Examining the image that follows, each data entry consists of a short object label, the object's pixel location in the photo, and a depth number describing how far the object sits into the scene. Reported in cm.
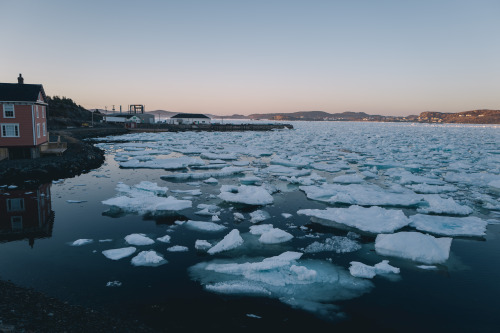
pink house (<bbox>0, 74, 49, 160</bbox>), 1962
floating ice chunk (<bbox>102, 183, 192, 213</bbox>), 1157
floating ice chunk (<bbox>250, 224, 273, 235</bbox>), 963
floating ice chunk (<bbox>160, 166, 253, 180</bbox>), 1828
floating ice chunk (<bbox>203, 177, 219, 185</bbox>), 1697
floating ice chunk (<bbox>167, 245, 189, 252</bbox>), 850
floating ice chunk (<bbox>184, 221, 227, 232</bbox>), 995
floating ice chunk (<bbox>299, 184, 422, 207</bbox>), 1295
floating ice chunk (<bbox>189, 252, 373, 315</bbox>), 633
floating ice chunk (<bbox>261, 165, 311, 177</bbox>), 1936
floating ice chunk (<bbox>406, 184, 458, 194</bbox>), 1524
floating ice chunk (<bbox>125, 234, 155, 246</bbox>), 885
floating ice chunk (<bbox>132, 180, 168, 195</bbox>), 1411
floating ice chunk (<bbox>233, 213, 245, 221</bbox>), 1116
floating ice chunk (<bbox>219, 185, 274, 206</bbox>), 1273
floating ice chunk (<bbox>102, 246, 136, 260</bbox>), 804
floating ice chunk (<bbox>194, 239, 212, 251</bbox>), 856
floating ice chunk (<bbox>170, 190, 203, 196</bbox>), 1434
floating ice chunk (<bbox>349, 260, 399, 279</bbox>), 726
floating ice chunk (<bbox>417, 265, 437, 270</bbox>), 779
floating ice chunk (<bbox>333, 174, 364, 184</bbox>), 1691
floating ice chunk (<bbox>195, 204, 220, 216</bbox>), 1161
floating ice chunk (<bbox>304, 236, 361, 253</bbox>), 861
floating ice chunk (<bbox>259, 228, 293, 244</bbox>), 901
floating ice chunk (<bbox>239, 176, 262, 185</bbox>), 1672
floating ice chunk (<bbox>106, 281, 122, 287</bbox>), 662
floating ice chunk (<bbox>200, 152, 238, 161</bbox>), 2612
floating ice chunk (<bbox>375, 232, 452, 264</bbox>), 805
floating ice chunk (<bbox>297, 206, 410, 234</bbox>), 997
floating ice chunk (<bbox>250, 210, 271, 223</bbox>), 1106
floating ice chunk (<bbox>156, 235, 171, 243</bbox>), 909
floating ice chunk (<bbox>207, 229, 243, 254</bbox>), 839
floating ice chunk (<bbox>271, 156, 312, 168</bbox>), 2264
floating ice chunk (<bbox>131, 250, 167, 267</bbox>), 773
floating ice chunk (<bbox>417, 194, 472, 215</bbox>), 1167
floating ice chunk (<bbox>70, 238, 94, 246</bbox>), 884
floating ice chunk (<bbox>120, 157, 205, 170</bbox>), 2155
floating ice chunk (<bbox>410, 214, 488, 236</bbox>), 982
